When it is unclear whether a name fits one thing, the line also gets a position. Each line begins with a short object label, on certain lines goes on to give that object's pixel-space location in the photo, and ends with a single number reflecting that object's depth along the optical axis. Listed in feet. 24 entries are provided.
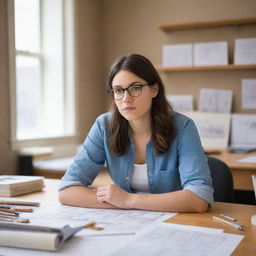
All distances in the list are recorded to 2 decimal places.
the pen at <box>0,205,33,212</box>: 4.84
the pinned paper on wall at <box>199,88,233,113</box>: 11.53
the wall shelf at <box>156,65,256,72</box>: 11.05
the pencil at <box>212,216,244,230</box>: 4.16
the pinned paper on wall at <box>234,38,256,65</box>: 11.06
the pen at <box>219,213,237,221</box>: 4.51
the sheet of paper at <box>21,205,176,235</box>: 4.16
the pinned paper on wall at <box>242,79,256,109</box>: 11.28
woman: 5.31
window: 10.43
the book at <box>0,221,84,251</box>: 3.49
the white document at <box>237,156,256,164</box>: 8.71
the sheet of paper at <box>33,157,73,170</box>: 9.29
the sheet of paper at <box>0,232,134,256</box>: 3.45
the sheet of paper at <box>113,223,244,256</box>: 3.46
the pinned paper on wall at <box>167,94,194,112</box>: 11.94
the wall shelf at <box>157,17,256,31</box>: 10.97
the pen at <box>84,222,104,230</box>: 4.12
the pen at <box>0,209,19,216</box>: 4.66
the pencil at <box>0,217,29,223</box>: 4.30
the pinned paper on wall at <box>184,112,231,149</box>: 11.50
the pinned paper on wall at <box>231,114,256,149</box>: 11.27
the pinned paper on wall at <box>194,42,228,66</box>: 11.34
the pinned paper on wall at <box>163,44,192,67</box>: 11.75
